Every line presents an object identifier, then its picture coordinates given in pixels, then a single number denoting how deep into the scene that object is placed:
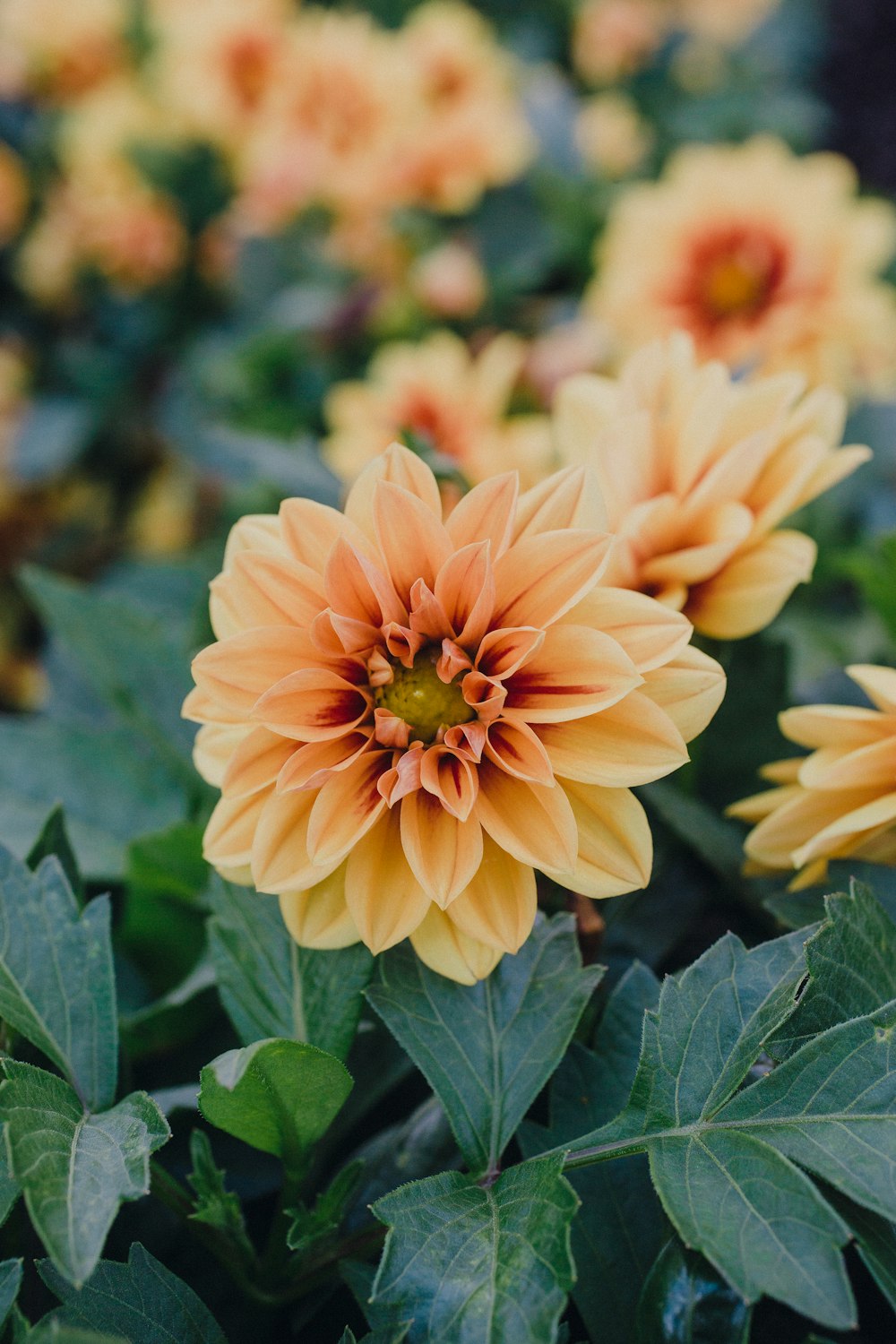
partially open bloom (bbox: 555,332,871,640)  0.53
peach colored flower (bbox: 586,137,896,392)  0.95
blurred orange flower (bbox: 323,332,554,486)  0.91
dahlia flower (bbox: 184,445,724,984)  0.44
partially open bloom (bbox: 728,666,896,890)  0.47
